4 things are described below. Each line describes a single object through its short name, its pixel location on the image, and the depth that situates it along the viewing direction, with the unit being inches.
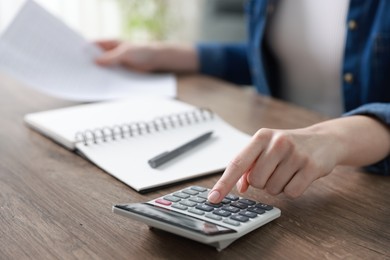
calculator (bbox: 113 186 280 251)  19.8
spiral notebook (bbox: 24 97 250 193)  27.6
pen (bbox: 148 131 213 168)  28.0
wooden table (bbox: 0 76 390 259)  20.4
